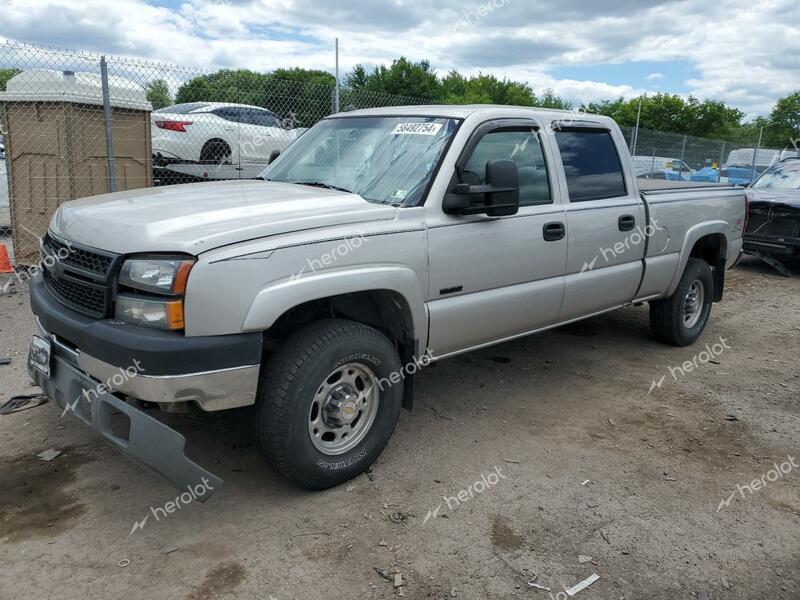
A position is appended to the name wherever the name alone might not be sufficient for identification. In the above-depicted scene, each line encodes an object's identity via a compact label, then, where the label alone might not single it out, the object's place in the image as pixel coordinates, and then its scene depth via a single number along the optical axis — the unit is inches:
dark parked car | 387.5
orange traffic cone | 283.4
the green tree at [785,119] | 2534.4
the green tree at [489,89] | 2615.7
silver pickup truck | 108.3
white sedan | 421.1
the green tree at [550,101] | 2694.4
